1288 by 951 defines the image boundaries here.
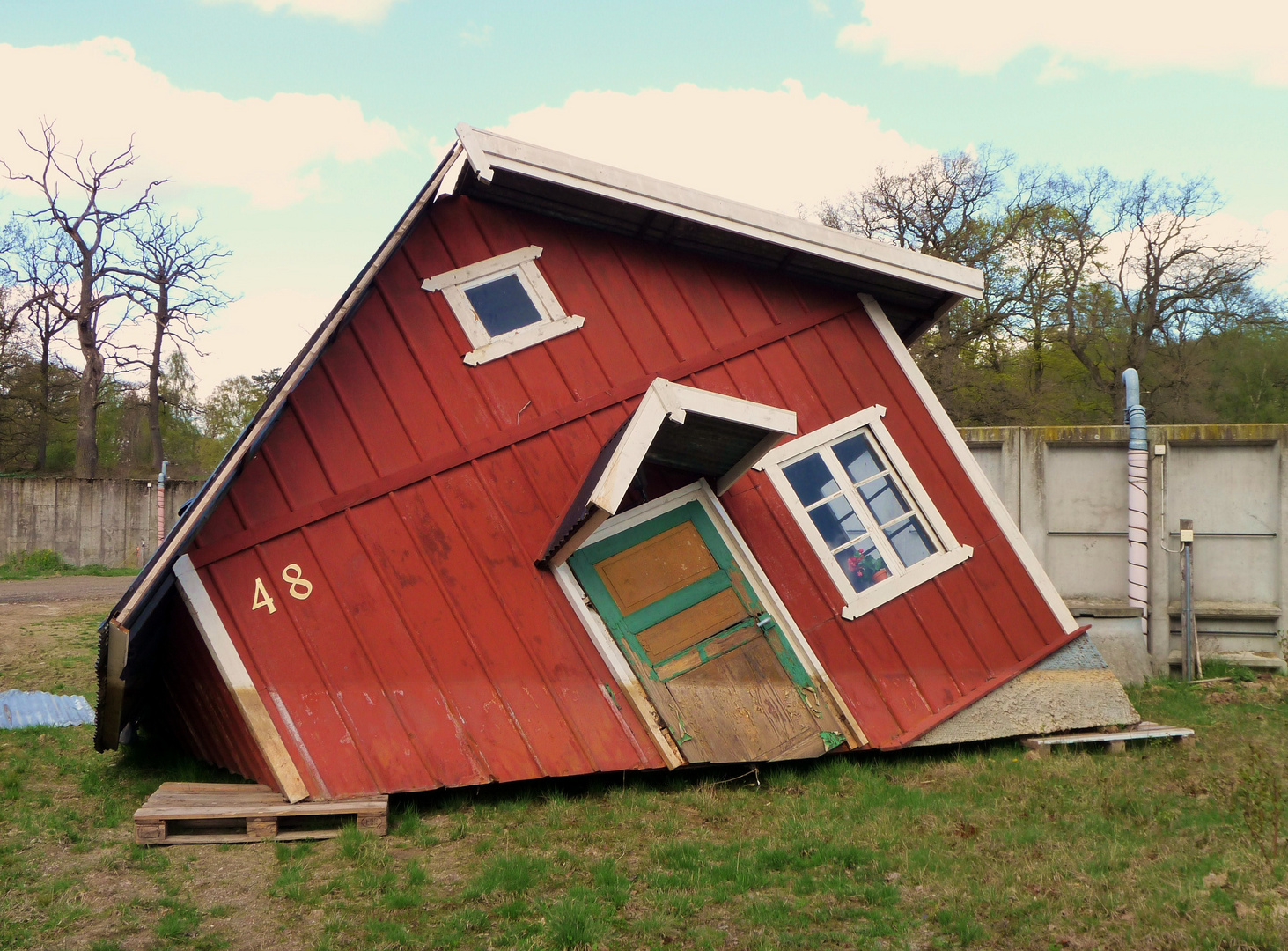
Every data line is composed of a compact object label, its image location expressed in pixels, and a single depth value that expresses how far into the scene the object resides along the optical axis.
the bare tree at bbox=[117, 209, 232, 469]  32.88
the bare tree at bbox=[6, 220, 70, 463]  32.28
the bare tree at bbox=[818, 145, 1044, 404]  36.16
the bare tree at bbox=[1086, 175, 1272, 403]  33.28
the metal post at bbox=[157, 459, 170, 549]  23.91
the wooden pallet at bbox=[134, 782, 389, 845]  5.73
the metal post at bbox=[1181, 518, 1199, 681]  9.54
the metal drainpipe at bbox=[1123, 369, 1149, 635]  9.63
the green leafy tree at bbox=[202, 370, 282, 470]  50.25
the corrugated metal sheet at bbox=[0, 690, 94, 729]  8.68
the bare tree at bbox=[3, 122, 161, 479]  31.42
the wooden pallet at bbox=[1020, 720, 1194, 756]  6.98
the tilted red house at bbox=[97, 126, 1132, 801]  6.41
